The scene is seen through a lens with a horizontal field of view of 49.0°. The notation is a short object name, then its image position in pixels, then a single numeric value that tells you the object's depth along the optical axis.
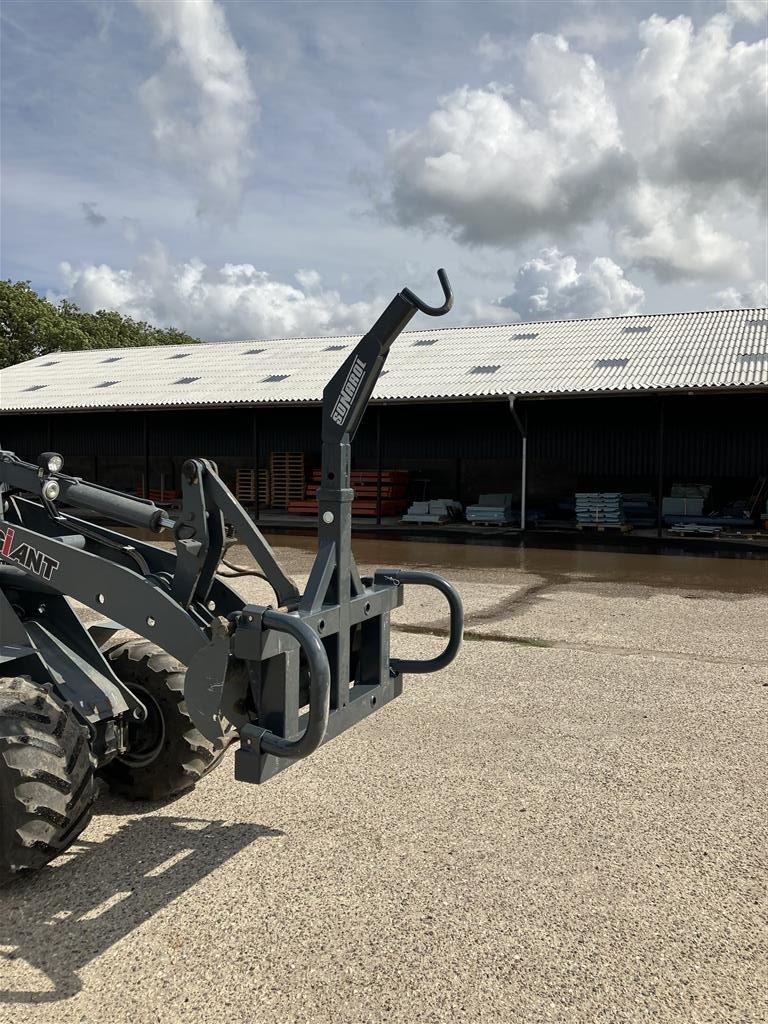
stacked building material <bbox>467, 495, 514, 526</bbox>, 20.55
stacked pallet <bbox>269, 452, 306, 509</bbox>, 24.78
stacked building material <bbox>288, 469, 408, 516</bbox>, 22.88
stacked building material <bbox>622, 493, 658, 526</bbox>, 20.61
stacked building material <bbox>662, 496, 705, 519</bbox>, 20.00
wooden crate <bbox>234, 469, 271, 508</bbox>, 26.08
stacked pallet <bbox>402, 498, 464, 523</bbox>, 21.45
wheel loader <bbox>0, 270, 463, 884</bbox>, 3.31
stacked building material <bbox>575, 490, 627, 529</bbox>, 19.45
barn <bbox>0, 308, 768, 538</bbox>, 19.72
